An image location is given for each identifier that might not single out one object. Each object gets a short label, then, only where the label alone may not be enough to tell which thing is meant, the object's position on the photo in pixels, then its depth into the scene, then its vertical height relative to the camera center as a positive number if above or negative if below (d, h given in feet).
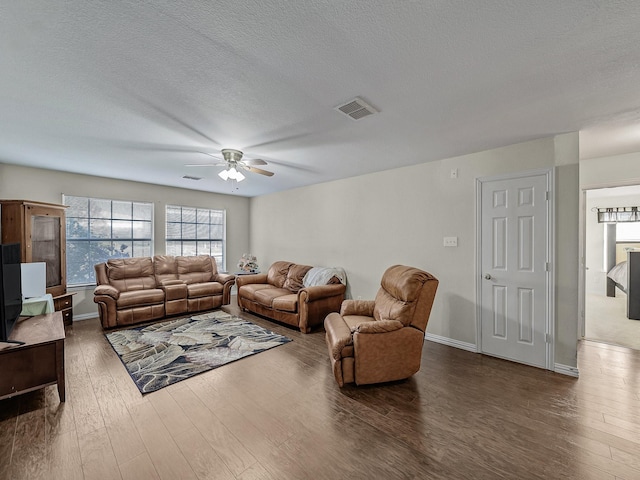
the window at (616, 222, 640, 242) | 21.10 +0.49
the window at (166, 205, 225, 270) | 19.26 +0.53
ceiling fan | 10.50 +3.15
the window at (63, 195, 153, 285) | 15.40 +0.41
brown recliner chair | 8.25 -3.26
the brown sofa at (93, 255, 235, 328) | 13.71 -2.96
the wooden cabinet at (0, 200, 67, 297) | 12.17 +0.27
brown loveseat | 13.49 -3.25
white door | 9.71 -1.18
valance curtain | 19.72 +1.85
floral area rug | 9.13 -4.63
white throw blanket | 15.12 -2.20
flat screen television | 6.73 -1.40
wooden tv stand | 6.66 -3.26
